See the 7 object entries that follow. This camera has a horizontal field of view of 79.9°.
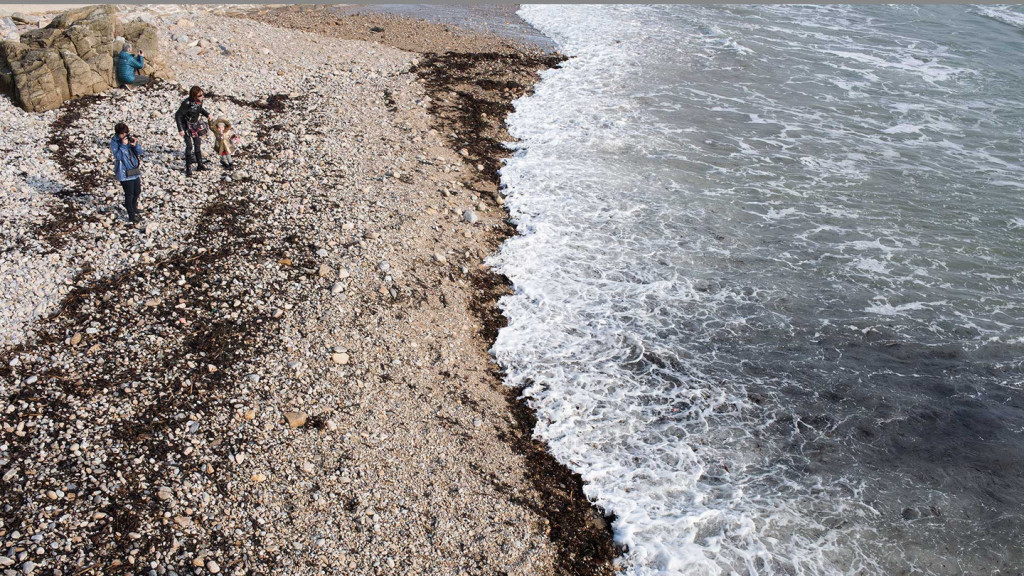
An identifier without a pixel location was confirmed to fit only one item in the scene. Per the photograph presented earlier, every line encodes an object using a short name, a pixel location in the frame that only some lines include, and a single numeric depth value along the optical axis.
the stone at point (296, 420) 9.62
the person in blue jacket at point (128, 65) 18.20
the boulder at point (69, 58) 16.84
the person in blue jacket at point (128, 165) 12.53
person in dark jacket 14.29
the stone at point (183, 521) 7.92
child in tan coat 15.12
